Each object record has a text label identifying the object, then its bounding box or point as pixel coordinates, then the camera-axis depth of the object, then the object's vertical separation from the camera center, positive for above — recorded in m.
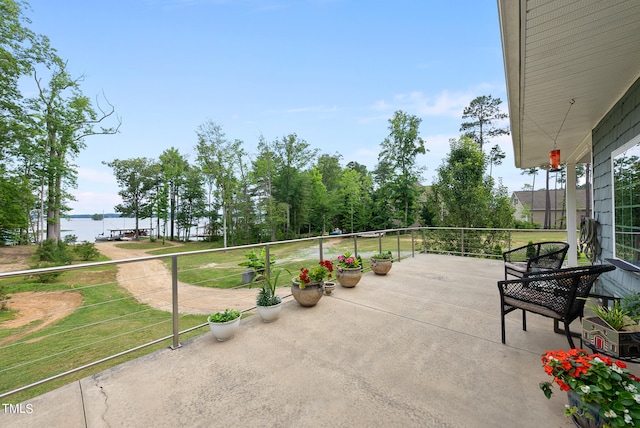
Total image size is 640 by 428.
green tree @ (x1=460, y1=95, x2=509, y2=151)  20.83 +8.18
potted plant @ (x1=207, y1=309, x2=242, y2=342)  2.39 -1.09
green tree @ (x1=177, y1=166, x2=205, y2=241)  26.11 +1.19
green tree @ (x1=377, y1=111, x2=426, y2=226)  17.52 +3.97
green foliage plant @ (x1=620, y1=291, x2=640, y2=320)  1.98 -0.79
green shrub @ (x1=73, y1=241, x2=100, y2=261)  13.86 -2.10
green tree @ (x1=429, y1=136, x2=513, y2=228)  8.73 +0.75
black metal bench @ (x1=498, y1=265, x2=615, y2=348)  2.03 -0.76
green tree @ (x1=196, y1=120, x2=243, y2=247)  19.23 +4.64
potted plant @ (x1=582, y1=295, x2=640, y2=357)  1.57 -0.82
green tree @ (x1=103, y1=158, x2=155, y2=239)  26.50 +3.57
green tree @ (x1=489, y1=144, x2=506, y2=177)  21.69 +5.21
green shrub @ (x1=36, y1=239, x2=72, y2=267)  11.32 -1.78
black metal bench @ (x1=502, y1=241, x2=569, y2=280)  3.60 -0.81
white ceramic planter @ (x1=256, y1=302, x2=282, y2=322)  2.81 -1.14
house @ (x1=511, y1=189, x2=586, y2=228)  24.98 +0.95
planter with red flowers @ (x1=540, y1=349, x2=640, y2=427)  1.08 -0.85
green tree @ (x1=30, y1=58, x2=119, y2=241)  12.73 +4.84
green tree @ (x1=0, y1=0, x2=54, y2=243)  9.94 +4.52
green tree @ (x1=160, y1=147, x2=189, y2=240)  24.95 +4.42
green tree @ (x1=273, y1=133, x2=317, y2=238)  21.17 +3.58
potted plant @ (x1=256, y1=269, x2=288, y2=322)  2.82 -1.07
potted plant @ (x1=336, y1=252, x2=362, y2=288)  3.98 -0.95
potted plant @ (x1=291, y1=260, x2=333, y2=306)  3.17 -0.95
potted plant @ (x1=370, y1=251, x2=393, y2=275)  4.79 -1.00
